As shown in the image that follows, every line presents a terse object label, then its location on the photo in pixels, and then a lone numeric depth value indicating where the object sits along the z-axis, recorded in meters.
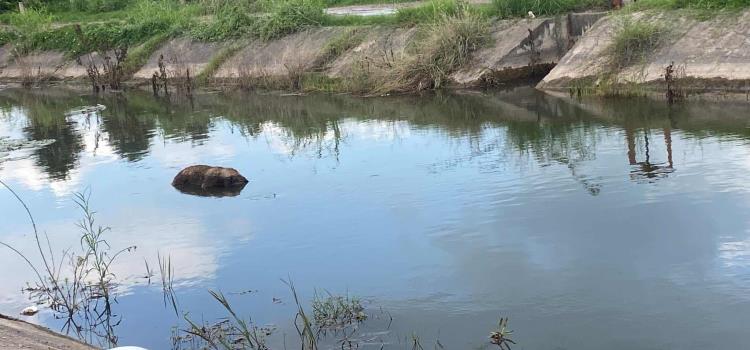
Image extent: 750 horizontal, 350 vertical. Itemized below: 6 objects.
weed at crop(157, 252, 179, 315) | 8.18
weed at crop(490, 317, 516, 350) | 6.61
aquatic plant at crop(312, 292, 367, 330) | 7.21
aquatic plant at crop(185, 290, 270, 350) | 6.89
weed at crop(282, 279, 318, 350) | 6.46
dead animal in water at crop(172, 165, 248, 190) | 12.23
